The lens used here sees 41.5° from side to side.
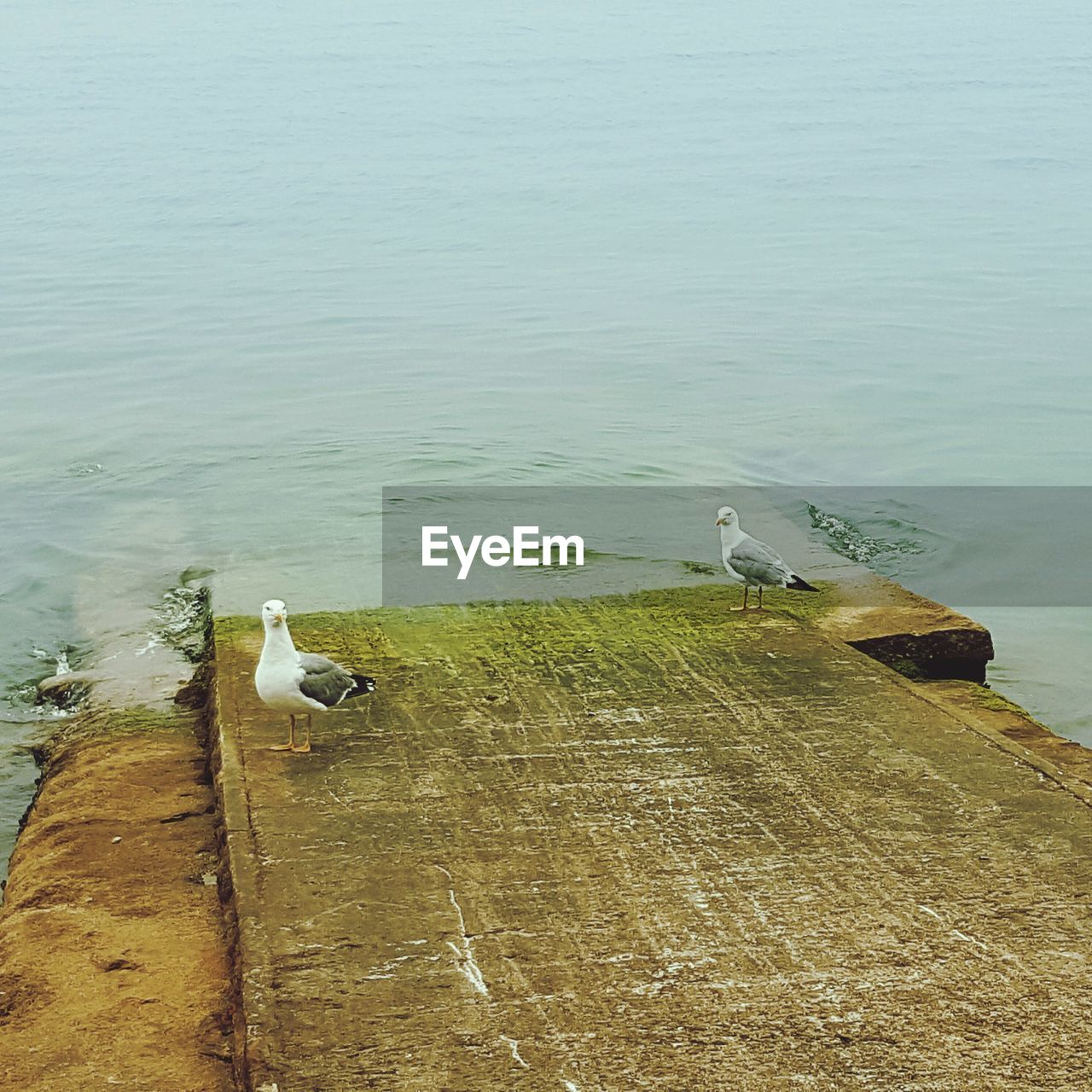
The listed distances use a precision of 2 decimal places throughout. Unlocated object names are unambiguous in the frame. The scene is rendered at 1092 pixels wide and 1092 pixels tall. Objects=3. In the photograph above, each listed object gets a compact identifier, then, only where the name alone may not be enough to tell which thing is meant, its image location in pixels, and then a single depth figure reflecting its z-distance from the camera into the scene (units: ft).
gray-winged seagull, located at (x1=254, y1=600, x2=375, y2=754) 17.29
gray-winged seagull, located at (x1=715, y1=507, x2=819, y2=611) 23.80
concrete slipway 11.75
